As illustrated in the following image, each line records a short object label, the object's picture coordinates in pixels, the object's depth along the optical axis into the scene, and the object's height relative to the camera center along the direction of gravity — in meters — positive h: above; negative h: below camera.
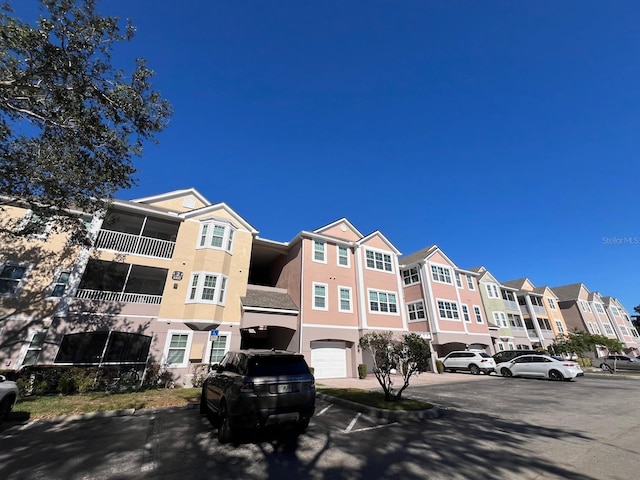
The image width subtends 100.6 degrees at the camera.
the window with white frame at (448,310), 25.97 +4.21
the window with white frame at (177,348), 15.53 +0.42
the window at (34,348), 13.47 +0.36
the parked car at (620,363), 26.37 -0.71
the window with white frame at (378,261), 24.17 +8.11
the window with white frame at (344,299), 20.95 +4.20
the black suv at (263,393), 5.94 -0.81
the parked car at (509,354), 23.05 +0.13
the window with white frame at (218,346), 16.38 +0.56
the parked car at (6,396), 7.44 -1.07
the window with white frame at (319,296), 19.95 +4.16
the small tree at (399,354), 10.02 +0.06
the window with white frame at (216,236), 18.62 +7.84
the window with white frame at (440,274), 27.56 +7.96
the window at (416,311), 26.22 +4.18
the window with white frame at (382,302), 22.20 +4.23
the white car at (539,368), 18.41 -0.84
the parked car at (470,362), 22.58 -0.51
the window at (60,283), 14.84 +3.78
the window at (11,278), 14.26 +3.89
